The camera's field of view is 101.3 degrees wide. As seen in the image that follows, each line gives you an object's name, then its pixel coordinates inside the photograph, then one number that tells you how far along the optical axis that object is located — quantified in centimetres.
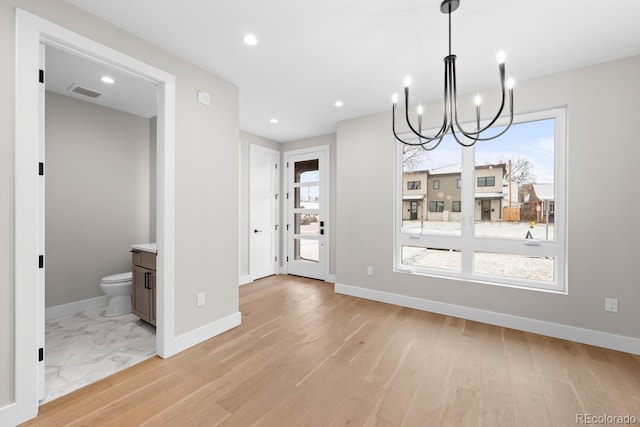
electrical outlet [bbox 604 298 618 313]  245
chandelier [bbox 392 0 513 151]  149
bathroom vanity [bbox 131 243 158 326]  269
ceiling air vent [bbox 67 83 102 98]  293
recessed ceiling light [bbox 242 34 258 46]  213
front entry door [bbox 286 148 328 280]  489
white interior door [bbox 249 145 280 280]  483
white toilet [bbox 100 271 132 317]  309
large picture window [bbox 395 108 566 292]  282
